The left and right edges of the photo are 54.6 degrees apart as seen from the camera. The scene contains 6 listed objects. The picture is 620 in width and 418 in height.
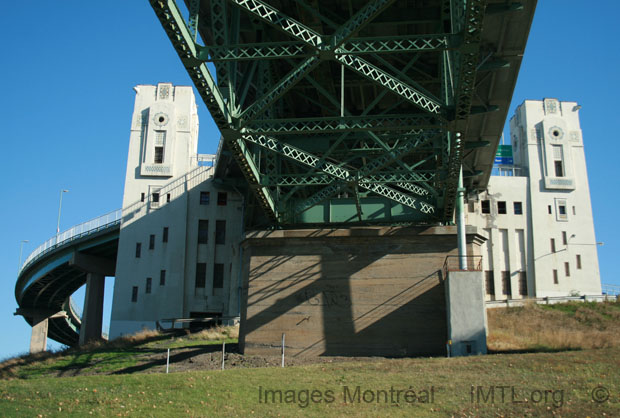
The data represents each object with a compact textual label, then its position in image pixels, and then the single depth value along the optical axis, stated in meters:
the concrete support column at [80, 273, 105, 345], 53.06
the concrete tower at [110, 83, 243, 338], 47.25
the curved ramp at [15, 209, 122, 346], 53.05
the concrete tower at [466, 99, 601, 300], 51.69
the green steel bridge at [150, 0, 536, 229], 16.97
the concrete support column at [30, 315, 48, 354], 72.62
